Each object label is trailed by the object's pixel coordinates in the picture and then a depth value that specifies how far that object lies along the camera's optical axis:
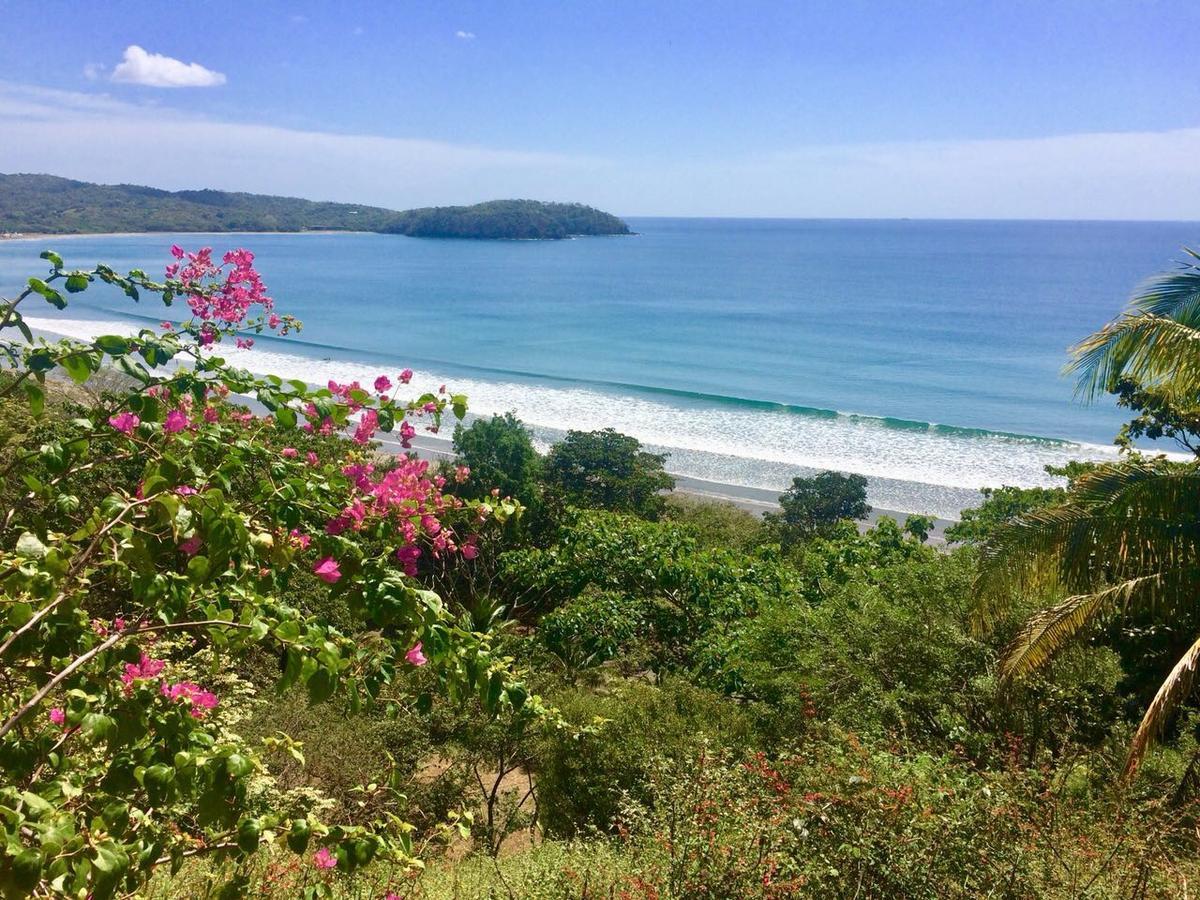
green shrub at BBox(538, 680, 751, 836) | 8.22
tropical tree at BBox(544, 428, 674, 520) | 22.78
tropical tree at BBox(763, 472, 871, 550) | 22.56
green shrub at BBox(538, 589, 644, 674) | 11.86
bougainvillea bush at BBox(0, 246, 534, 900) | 2.05
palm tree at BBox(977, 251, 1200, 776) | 6.06
